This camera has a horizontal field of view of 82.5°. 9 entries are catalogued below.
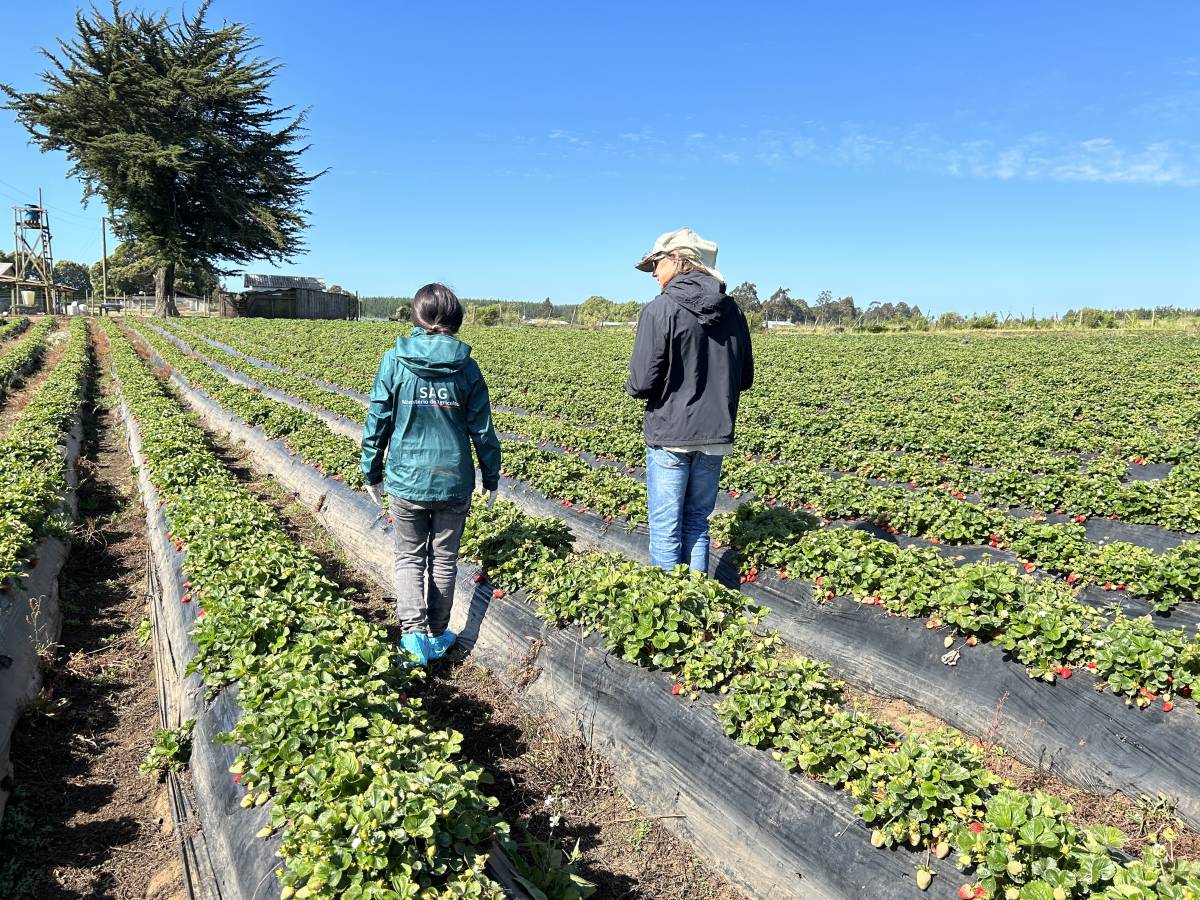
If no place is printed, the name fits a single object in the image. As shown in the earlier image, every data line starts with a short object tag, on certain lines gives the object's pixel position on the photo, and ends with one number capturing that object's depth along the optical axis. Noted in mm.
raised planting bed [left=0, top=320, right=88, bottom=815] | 4262
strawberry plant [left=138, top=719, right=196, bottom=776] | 3648
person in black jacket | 4484
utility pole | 55531
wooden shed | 49625
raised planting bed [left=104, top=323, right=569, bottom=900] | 2393
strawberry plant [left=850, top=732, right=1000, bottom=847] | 2592
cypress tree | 42156
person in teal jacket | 4152
